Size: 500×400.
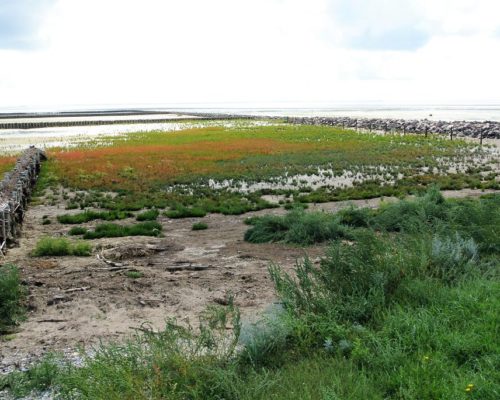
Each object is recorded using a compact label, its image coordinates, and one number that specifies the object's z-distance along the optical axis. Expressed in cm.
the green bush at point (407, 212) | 1134
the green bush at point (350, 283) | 601
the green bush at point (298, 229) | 1154
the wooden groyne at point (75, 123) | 8128
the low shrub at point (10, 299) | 740
